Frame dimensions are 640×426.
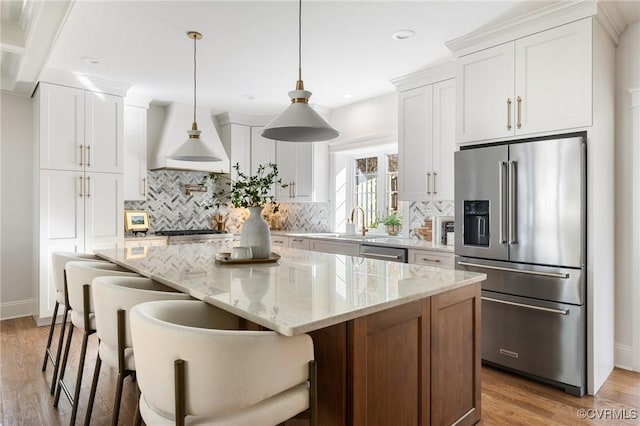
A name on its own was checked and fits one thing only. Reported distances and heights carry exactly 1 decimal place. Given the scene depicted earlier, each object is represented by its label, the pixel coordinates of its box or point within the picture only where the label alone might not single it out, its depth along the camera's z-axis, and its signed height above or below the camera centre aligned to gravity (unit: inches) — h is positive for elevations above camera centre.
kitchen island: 54.7 -17.5
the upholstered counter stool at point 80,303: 82.0 -20.0
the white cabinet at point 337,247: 168.9 -15.5
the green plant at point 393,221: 182.4 -3.9
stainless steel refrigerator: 100.6 -10.4
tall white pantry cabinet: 157.2 +15.8
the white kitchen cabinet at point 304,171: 212.1 +23.1
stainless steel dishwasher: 148.6 -15.7
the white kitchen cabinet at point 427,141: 147.9 +28.3
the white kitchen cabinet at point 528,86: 101.2 +36.2
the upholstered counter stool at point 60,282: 100.1 -18.6
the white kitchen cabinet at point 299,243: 193.6 -15.4
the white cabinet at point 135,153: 186.7 +28.7
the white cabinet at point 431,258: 134.2 -16.0
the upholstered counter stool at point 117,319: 64.2 -18.2
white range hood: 196.9 +39.2
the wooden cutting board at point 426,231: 164.9 -7.8
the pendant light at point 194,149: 121.9 +19.9
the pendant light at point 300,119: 80.4 +19.7
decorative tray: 93.5 -11.5
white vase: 99.3 -6.0
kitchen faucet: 191.9 -3.1
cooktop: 196.3 -10.2
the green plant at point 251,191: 97.2 +5.2
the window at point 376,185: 192.9 +14.3
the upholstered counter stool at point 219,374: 44.1 -19.1
